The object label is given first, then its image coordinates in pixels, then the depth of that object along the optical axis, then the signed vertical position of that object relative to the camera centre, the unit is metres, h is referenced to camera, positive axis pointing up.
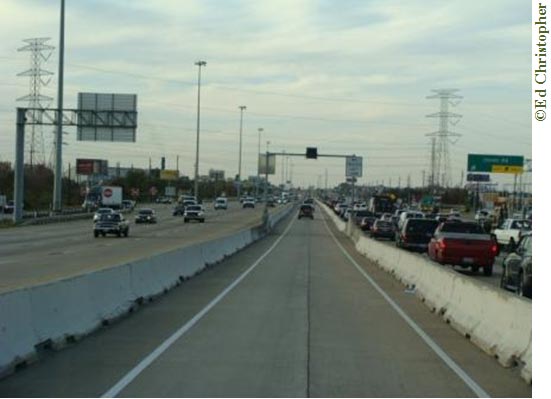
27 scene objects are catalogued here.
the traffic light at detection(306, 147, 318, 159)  77.69 +3.35
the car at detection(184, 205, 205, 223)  87.31 -2.97
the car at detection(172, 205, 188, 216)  107.50 -3.33
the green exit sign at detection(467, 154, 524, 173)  85.12 +3.26
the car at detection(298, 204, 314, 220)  116.38 -3.00
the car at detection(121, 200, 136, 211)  119.52 -3.17
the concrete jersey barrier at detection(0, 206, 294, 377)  10.48 -2.00
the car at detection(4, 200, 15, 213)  107.93 -3.73
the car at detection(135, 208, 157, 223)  82.00 -3.22
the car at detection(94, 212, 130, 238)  56.44 -2.87
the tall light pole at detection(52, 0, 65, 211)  67.81 +6.35
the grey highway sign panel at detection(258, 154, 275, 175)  88.62 +2.42
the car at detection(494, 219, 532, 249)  49.65 -1.93
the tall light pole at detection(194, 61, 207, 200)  109.38 +4.36
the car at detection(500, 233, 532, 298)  19.70 -1.79
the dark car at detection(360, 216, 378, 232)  75.56 -2.84
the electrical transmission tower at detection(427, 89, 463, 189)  116.77 +3.02
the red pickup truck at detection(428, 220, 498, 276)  30.67 -1.99
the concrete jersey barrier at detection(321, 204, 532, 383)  10.76 -1.91
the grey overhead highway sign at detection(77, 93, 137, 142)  68.38 +5.29
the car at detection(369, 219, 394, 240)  62.38 -2.75
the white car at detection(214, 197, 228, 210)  135.62 -2.85
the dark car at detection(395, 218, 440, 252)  43.09 -2.04
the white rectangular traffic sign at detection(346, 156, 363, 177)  90.69 +2.58
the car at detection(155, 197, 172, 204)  184.12 -3.62
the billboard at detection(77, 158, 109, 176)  159.12 +2.84
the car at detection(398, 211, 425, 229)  56.03 -1.46
